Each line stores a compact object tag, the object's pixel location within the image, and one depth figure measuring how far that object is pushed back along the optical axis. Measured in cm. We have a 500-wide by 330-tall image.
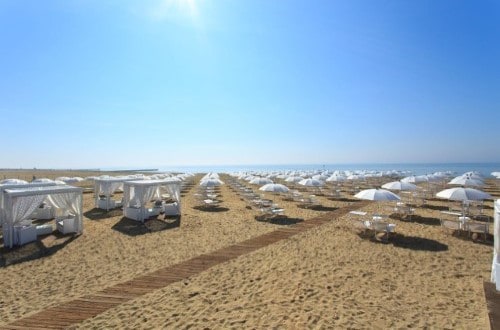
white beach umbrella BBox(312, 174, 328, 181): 2530
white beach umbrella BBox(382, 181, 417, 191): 1294
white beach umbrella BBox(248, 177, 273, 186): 2111
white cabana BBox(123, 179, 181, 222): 1216
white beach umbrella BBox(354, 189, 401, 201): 1003
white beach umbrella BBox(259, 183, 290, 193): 1463
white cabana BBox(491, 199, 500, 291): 484
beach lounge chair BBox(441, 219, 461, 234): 912
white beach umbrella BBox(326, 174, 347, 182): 2145
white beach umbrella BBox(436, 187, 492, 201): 958
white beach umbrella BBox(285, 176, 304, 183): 2341
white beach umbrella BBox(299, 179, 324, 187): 1784
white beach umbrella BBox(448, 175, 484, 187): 1464
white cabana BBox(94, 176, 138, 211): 1468
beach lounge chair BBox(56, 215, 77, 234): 985
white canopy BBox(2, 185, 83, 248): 858
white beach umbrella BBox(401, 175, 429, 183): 1835
